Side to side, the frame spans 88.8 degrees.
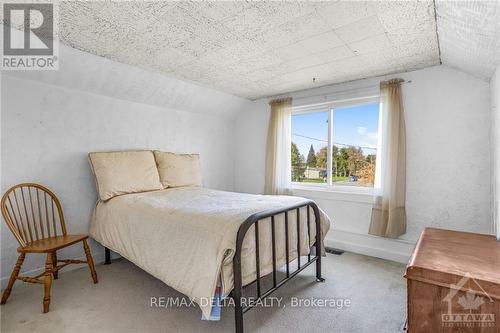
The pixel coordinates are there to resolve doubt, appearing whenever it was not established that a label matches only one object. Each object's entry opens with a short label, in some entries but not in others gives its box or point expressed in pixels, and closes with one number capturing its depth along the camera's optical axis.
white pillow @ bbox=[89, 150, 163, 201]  2.65
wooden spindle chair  2.00
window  3.25
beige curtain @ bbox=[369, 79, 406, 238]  2.82
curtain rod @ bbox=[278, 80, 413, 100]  2.86
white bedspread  1.54
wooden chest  1.07
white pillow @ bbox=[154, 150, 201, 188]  3.24
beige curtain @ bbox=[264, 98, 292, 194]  3.78
